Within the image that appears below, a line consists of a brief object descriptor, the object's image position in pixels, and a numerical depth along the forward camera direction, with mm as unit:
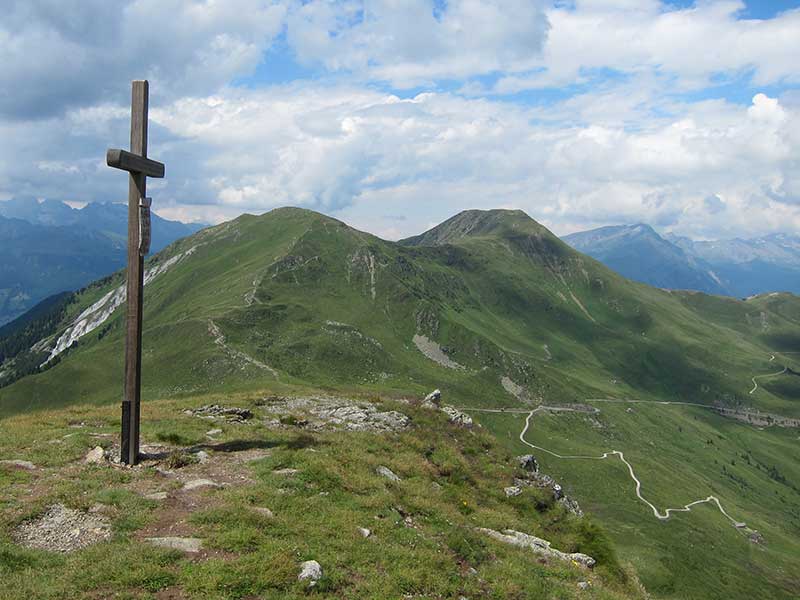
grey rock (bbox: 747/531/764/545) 127125
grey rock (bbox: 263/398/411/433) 31422
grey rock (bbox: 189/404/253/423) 30580
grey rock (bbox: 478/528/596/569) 19453
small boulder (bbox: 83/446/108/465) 19820
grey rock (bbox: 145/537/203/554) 13719
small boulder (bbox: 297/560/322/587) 12958
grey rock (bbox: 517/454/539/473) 35200
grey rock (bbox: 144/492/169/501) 16916
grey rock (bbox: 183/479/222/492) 18203
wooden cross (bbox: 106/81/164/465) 19844
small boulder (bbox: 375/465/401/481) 22834
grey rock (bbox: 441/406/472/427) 38125
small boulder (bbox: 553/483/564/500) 32138
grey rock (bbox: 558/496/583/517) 31716
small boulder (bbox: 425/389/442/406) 43647
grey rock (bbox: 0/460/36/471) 18625
